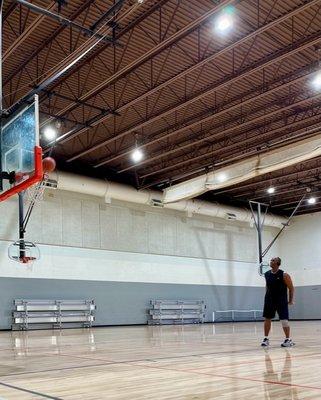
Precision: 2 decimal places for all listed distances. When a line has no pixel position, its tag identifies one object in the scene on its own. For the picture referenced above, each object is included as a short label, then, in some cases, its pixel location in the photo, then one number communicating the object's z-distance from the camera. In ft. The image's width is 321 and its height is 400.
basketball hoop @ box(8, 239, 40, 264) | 62.95
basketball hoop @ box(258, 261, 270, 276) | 96.89
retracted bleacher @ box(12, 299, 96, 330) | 69.05
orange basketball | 28.96
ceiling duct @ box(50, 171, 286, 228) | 70.79
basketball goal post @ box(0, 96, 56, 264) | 28.25
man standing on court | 34.42
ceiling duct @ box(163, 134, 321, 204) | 58.65
